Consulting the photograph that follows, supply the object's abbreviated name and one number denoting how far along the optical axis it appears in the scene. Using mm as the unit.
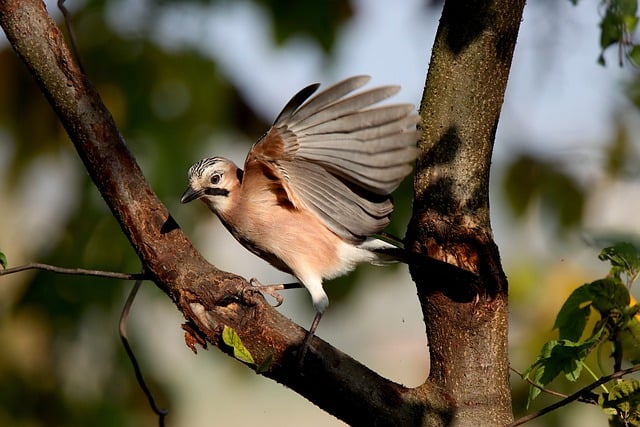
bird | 4945
